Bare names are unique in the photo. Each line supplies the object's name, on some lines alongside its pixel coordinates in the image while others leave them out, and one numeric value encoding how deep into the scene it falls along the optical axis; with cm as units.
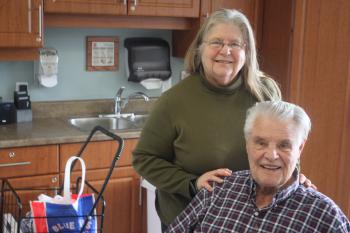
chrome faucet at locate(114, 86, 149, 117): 327
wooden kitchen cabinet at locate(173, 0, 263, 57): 319
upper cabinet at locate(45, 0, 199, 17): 279
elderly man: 144
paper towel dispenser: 334
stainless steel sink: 322
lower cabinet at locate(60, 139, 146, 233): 276
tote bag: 149
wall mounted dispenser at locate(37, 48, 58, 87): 309
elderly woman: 171
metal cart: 149
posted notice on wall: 328
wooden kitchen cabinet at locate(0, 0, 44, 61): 265
